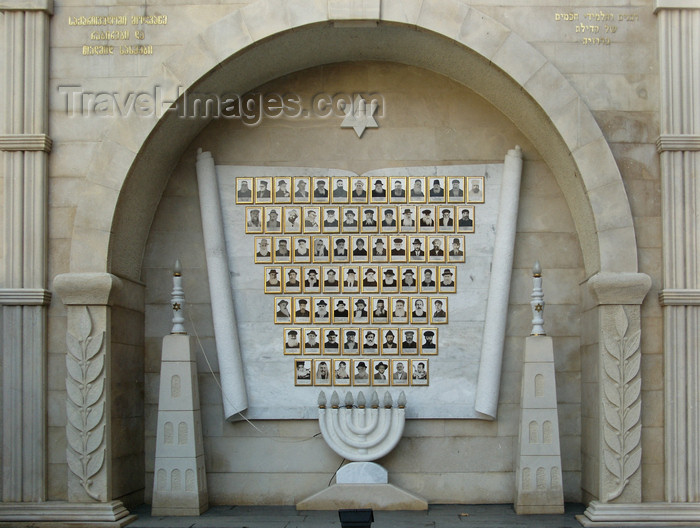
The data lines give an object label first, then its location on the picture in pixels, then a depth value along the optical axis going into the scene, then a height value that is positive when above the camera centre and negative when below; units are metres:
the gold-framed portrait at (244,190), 10.92 +1.04
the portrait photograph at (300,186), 10.91 +1.08
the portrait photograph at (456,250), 10.78 +0.33
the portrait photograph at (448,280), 10.76 -0.02
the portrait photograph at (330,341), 10.74 -0.73
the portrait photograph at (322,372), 10.70 -1.09
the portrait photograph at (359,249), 10.84 +0.34
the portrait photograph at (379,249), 10.84 +0.34
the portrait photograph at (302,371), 10.70 -1.07
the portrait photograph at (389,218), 10.86 +0.70
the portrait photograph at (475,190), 10.83 +1.03
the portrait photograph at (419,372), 10.66 -1.08
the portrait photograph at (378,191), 10.87 +1.02
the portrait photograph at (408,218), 10.86 +0.70
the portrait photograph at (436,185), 10.86 +1.09
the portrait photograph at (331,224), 10.88 +0.64
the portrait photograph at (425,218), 10.85 +0.70
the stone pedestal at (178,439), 9.96 -1.75
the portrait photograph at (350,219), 10.87 +0.69
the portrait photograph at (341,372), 10.70 -1.09
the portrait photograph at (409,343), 10.71 -0.75
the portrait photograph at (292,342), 10.73 -0.74
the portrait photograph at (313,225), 10.88 +0.62
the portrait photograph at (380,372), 10.70 -1.09
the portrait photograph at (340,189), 10.89 +1.05
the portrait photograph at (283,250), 10.85 +0.33
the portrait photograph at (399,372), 10.66 -1.09
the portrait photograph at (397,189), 10.86 +1.05
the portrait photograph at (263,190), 10.92 +1.04
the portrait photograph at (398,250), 10.83 +0.33
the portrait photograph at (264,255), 10.86 +0.27
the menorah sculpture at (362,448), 10.09 -1.89
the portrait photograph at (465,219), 10.80 +0.69
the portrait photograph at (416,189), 10.86 +1.04
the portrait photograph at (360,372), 10.70 -1.09
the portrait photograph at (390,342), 10.72 -0.74
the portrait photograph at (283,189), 10.91 +1.05
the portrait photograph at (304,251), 10.86 +0.31
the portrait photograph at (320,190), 10.90 +1.04
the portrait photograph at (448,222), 10.83 +0.66
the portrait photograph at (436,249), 10.80 +0.34
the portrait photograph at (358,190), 10.88 +1.04
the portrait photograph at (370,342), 10.73 -0.74
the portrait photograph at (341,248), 10.84 +0.35
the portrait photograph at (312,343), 10.74 -0.75
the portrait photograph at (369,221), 10.87 +0.66
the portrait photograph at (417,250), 10.82 +0.33
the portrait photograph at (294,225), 10.88 +0.62
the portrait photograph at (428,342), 10.69 -0.74
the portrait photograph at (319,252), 10.85 +0.30
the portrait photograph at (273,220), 10.88 +0.68
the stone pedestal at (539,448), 9.88 -1.82
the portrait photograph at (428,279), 10.77 -0.01
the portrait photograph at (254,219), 10.89 +0.70
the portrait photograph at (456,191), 10.84 +1.02
